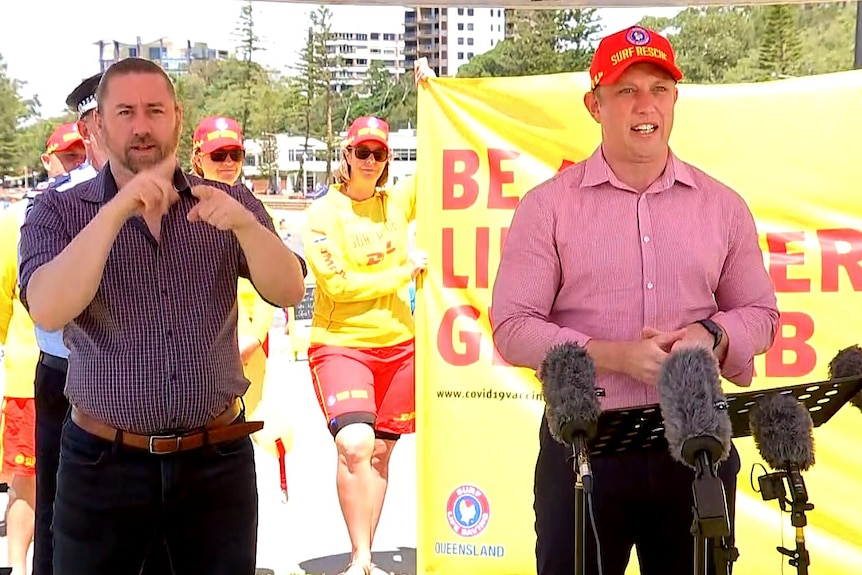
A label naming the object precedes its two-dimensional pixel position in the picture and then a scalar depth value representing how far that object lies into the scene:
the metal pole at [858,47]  4.35
